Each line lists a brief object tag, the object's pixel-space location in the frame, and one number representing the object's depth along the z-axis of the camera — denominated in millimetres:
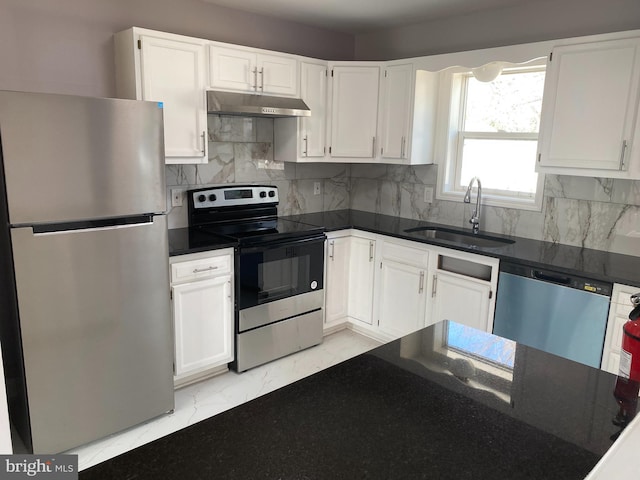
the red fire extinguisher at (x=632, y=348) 1226
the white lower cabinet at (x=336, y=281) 3705
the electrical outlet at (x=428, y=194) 3921
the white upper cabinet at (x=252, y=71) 3076
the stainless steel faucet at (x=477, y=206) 3477
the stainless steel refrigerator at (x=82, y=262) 2070
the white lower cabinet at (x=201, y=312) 2834
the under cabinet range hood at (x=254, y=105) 3027
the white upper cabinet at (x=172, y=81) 2775
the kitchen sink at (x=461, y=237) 3394
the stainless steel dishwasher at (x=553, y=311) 2512
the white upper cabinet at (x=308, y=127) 3602
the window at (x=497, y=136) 3375
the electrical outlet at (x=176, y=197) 3336
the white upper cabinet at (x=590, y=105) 2600
